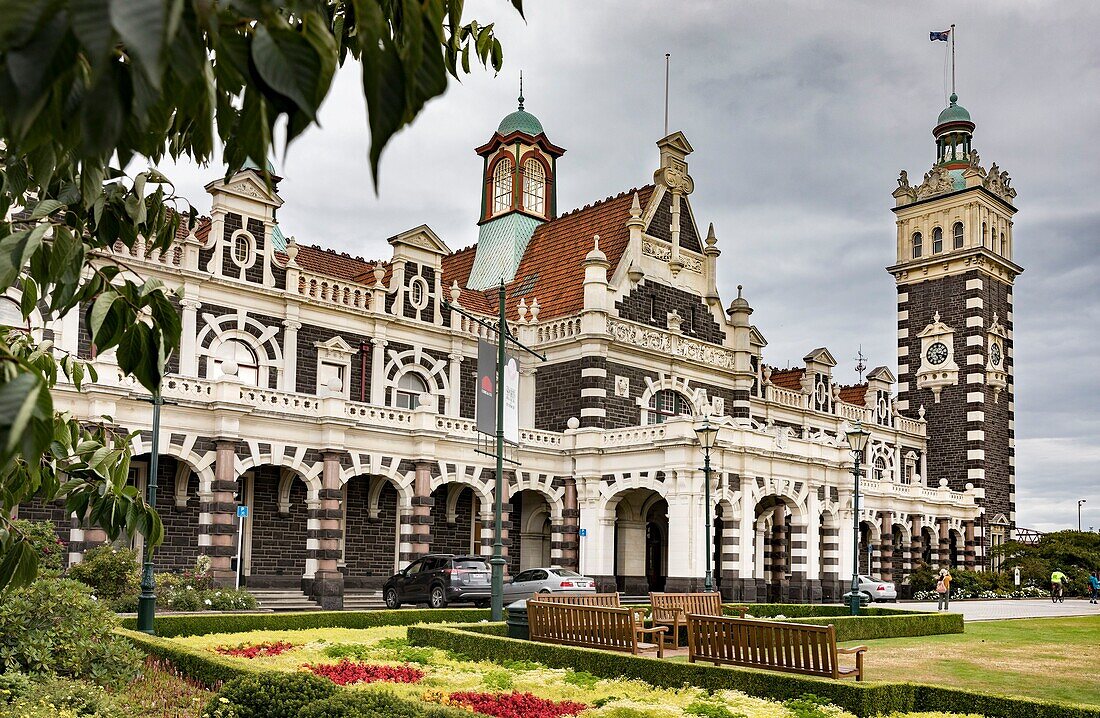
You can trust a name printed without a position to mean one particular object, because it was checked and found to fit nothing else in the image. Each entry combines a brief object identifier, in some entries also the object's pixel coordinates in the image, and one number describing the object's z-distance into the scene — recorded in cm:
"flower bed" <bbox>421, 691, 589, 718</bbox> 1220
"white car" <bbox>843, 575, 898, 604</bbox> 4522
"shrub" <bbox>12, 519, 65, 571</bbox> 1304
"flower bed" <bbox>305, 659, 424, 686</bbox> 1448
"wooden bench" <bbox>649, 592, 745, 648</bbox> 2016
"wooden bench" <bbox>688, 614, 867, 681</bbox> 1390
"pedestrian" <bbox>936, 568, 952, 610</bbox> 4338
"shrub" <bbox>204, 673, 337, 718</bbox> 978
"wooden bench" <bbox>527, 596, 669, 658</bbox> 1669
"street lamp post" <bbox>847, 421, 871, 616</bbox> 3156
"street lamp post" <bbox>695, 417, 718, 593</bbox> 3206
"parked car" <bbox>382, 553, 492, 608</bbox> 3153
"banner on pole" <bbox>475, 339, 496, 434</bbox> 2444
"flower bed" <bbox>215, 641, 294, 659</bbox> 1672
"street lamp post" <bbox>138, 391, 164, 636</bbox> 1852
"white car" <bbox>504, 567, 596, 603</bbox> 3338
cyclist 5415
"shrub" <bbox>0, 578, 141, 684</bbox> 1213
